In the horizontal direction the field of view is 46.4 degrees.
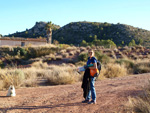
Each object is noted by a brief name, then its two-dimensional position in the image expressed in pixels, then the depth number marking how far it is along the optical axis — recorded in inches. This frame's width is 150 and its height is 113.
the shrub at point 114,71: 608.8
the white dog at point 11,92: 317.4
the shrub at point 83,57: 1116.6
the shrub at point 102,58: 969.5
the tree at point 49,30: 2092.8
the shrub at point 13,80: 405.6
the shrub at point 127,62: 814.8
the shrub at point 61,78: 491.8
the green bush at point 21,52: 1462.8
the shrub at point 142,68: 720.3
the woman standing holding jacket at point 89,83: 253.0
